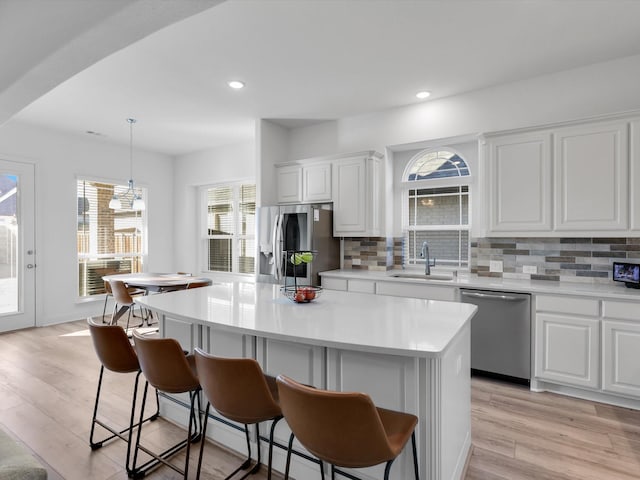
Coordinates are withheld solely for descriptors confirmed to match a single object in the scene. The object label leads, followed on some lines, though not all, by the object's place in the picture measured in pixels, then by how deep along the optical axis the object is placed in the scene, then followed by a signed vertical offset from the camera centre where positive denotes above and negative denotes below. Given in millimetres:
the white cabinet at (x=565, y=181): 2844 +499
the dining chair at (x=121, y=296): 4340 -723
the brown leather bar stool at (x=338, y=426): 1155 -645
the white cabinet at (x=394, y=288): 3344 -517
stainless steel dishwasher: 3006 -842
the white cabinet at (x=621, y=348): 2613 -822
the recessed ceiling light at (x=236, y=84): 3519 +1551
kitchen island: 1500 -567
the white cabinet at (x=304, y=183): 4426 +711
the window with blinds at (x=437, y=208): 4066 +362
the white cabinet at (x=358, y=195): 4145 +510
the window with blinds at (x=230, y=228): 6016 +165
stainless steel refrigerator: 4066 -29
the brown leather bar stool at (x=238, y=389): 1461 -647
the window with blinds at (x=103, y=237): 5582 +3
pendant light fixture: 4637 +555
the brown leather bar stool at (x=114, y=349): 2027 -657
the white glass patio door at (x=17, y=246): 4746 -124
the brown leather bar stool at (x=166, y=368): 1737 -660
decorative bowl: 2287 -371
